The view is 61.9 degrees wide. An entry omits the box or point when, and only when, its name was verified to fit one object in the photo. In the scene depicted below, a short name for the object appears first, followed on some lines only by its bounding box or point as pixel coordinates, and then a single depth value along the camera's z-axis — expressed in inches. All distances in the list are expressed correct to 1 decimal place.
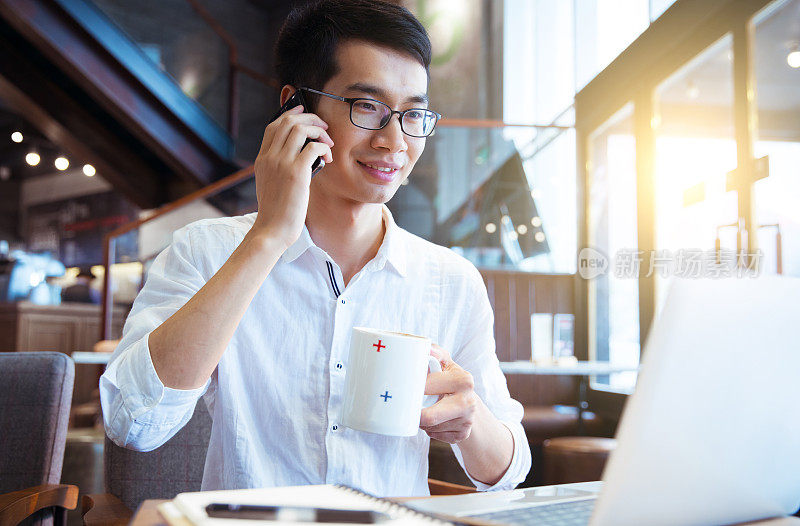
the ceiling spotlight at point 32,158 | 358.3
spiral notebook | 20.4
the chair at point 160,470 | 49.8
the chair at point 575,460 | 113.8
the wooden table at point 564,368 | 132.4
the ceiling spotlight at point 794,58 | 115.3
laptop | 18.8
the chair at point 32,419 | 54.6
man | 37.7
